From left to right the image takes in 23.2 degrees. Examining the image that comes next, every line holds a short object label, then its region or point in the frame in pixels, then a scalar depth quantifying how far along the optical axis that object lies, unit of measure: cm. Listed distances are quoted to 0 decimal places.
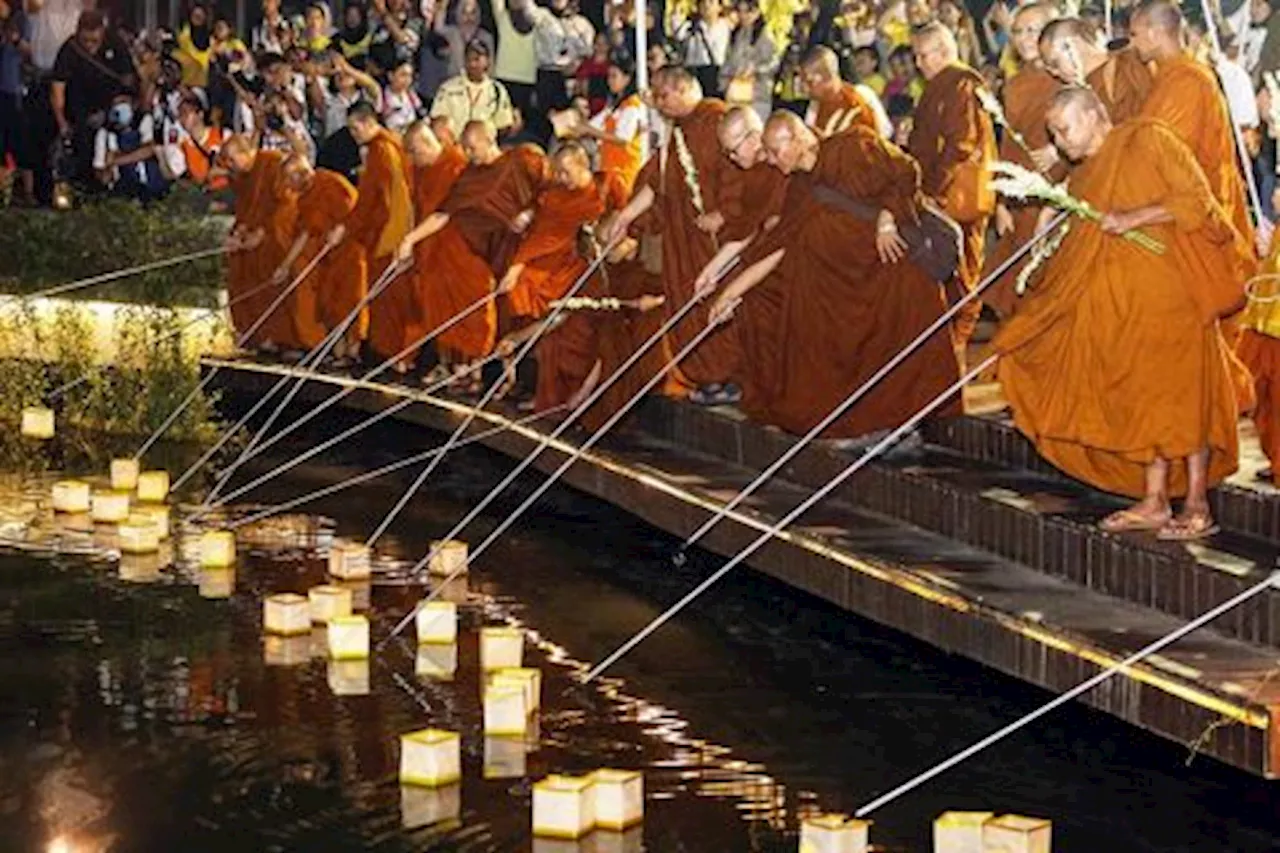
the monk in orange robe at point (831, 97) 1336
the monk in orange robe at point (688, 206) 1390
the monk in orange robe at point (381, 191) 1803
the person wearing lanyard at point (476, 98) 2061
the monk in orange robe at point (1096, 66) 1135
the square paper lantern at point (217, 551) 1152
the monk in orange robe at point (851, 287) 1214
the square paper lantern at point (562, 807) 732
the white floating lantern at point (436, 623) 994
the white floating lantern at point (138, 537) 1193
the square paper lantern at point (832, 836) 679
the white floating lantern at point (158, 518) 1204
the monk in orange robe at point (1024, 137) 1253
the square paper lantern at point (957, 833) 689
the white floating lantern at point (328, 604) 1020
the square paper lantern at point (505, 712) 850
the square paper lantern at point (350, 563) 1134
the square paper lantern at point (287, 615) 1009
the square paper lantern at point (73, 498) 1299
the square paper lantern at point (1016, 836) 676
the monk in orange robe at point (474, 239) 1638
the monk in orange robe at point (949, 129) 1324
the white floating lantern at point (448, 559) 1148
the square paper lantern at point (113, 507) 1265
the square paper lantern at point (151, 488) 1325
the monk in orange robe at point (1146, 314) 972
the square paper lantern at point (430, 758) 786
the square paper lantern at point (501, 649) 934
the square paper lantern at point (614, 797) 744
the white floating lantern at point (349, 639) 963
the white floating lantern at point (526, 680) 862
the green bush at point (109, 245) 2109
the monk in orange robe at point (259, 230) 1964
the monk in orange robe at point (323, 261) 1862
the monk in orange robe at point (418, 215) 1742
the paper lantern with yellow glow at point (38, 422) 1538
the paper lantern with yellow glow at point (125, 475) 1362
